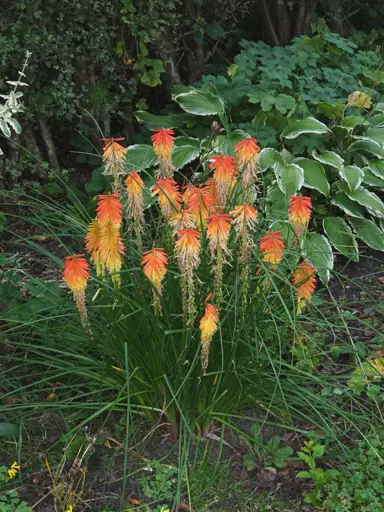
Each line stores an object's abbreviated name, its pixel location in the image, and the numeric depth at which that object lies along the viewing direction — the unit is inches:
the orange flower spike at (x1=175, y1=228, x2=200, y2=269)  72.2
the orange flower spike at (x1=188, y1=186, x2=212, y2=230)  81.0
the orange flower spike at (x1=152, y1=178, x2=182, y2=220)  82.4
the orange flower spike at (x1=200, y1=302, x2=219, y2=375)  76.0
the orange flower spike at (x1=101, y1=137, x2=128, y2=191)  80.1
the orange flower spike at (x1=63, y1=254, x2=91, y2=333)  77.5
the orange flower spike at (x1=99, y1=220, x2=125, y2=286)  79.3
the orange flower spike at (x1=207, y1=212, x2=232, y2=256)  73.5
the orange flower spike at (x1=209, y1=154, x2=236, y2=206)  78.9
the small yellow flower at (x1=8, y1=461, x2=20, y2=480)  87.7
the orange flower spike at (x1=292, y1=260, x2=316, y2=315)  90.7
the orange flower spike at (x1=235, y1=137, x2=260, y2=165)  78.7
